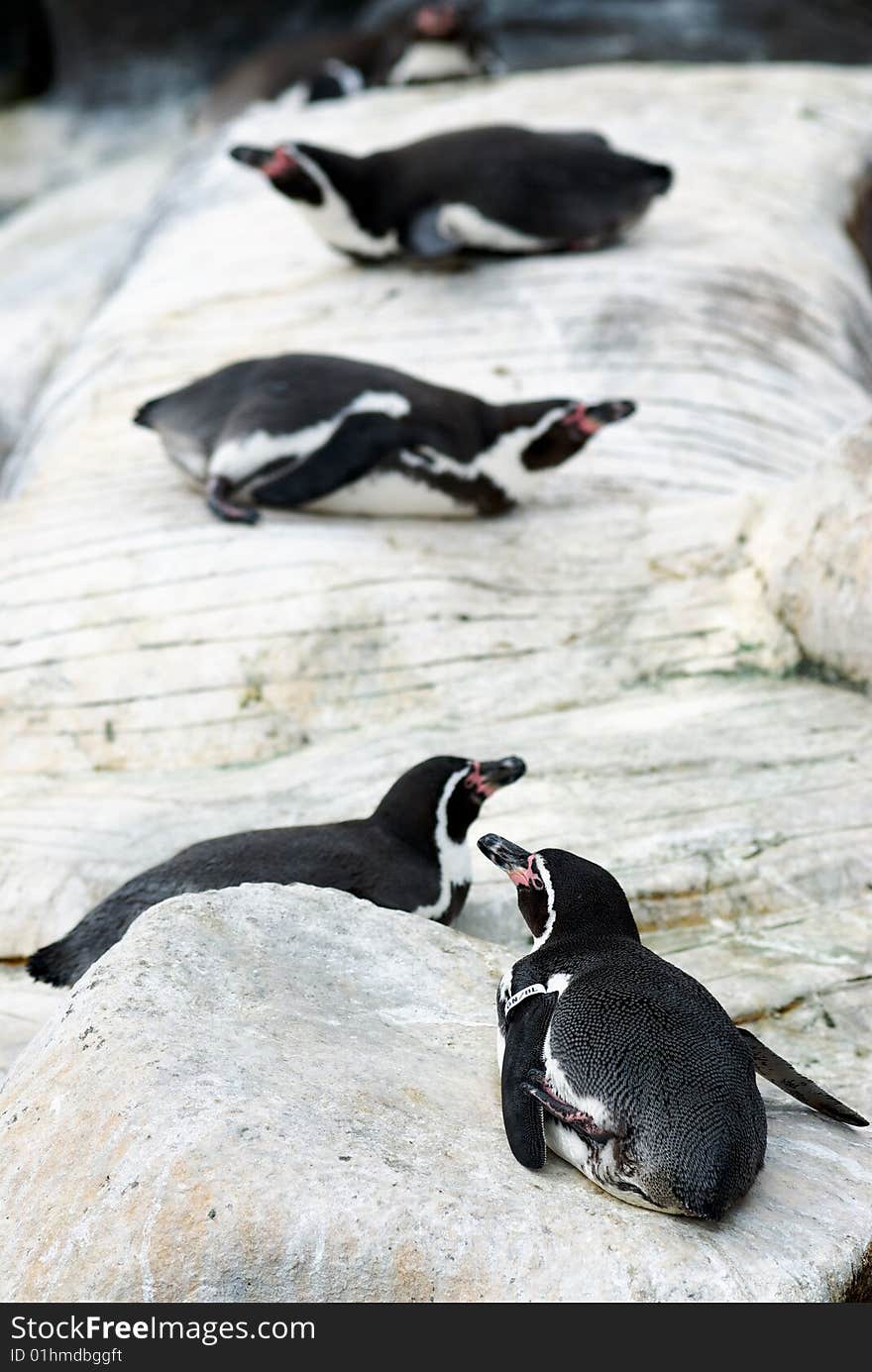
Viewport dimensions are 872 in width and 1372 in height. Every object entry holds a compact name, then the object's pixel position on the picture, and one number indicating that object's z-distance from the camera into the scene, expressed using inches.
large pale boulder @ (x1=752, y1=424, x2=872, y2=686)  367.6
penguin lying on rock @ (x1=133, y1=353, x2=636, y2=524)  435.2
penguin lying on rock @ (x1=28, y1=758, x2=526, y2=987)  286.5
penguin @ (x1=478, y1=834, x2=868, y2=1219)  191.9
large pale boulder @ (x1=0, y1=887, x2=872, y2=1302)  176.1
